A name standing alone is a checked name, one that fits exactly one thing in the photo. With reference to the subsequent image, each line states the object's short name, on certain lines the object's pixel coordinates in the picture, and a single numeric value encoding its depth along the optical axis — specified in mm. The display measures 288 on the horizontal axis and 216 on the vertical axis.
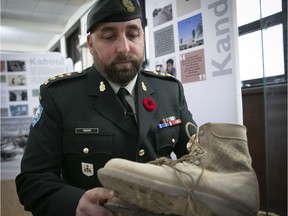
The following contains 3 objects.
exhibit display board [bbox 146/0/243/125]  1236
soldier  798
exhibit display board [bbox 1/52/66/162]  2975
